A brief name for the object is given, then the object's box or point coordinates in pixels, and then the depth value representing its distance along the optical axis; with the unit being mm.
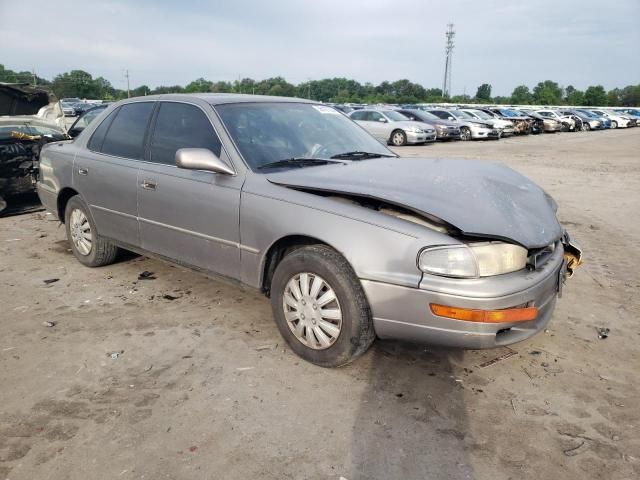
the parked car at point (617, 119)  37175
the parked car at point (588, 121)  33719
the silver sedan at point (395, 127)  19766
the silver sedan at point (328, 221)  2674
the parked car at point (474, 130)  23812
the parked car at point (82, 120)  9109
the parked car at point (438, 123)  22161
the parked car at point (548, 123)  30297
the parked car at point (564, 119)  32125
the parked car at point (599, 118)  35000
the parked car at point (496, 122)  25491
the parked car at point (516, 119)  27969
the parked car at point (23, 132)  7035
